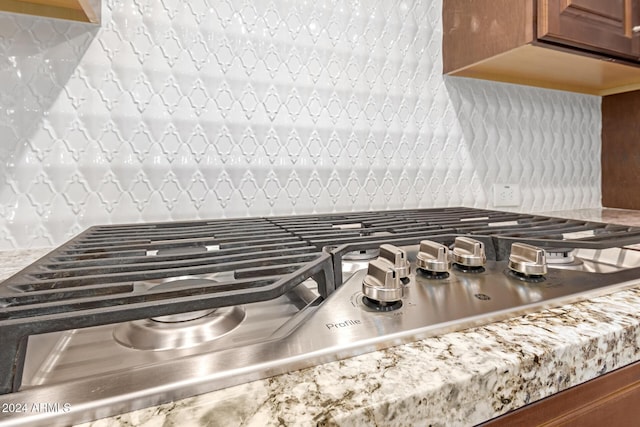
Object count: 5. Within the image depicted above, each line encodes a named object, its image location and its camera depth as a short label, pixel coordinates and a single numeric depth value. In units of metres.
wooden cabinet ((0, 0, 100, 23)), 0.78
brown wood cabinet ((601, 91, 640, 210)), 1.45
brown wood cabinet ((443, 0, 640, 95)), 0.96
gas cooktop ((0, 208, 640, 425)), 0.26
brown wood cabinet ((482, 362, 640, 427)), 0.34
